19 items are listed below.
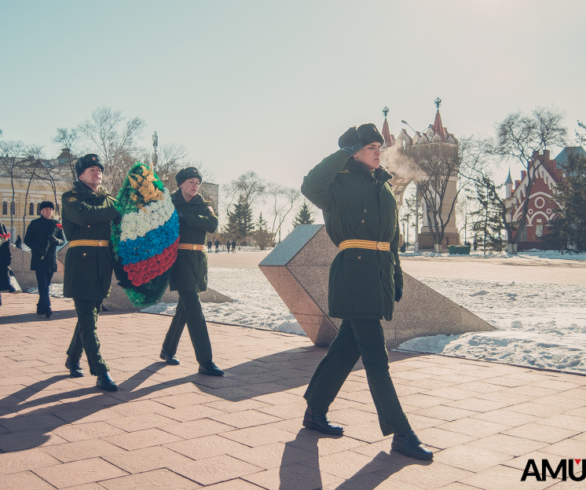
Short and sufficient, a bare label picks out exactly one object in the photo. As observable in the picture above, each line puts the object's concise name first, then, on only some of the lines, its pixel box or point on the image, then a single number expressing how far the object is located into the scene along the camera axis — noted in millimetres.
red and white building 64438
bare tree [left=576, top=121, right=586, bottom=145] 45781
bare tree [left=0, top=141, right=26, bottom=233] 43844
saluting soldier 3209
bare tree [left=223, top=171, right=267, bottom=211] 77062
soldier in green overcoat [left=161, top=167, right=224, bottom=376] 4973
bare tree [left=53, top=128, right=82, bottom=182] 39812
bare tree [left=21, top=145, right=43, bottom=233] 43000
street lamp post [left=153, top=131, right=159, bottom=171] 35769
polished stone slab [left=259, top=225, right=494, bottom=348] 6145
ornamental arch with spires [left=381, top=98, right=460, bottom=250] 46688
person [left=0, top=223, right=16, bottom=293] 11586
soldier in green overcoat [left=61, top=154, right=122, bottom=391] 4449
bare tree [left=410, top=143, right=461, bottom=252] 45031
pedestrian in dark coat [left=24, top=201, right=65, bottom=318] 9398
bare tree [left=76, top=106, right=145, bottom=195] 37000
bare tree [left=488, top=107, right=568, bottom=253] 42969
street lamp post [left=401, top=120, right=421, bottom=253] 52453
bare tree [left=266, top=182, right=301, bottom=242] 80750
